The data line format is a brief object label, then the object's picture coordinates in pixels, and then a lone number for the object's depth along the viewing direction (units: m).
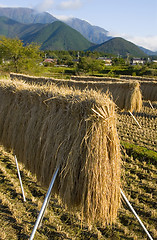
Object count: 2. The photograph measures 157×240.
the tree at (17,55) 27.66
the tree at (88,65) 45.22
